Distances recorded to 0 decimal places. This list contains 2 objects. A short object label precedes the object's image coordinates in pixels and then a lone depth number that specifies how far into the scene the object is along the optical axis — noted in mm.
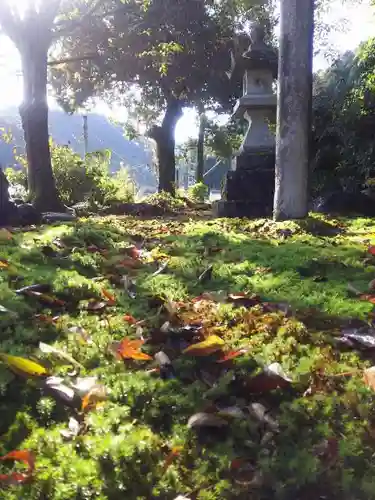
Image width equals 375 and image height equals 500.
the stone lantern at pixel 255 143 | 7746
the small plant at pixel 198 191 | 18156
